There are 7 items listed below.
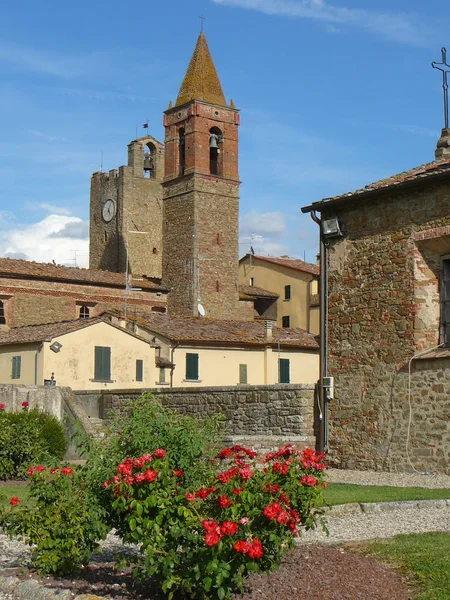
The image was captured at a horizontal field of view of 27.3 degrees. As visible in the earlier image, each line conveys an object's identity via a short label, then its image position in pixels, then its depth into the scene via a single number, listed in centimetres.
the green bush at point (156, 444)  718
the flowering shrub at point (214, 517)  589
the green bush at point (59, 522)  690
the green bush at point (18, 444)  1658
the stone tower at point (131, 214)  7306
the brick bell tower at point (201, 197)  5747
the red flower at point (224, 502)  604
